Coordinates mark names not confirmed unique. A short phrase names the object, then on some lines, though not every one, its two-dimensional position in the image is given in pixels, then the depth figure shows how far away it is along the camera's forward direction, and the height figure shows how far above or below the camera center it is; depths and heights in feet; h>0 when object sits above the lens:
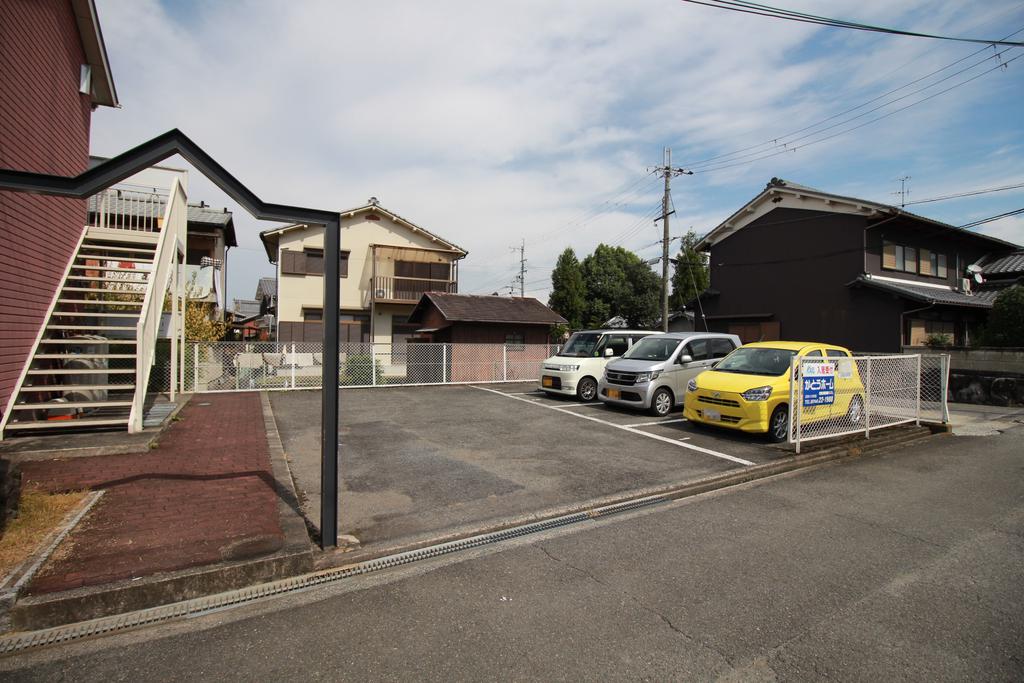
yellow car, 25.54 -2.30
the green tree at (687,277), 112.88 +16.31
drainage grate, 9.11 -5.41
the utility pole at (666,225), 66.18 +16.79
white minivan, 40.91 -1.19
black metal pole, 12.54 -1.34
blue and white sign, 24.68 -1.74
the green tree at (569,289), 113.39 +13.14
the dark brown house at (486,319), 61.82 +3.39
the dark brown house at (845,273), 57.00 +9.95
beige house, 73.77 +11.31
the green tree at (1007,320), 48.34 +3.06
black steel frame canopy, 10.96 +3.34
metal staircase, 21.59 +0.62
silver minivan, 33.37 -1.38
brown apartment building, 20.39 +9.61
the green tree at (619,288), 121.49 +14.67
